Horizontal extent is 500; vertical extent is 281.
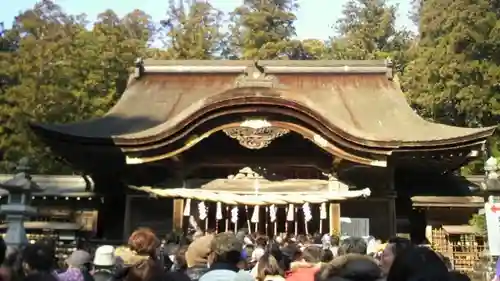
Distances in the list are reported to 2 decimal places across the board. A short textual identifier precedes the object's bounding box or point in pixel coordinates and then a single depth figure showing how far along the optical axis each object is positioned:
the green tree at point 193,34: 32.31
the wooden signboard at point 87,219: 11.73
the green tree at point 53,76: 20.97
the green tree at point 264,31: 33.09
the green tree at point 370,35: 32.91
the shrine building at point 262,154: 10.14
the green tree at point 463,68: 21.91
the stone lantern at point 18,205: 8.59
